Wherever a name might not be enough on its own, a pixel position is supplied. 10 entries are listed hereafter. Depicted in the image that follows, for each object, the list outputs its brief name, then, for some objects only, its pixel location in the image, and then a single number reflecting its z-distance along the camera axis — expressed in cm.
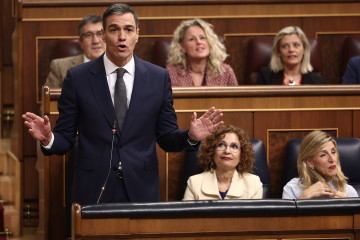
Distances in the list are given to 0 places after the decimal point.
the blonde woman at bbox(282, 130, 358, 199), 1625
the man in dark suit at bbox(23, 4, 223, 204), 1550
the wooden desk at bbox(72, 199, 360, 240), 1496
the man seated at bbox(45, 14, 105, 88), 1722
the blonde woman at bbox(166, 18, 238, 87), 1728
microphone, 1551
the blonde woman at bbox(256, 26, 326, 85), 1744
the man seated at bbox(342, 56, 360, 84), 1746
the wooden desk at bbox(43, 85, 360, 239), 1652
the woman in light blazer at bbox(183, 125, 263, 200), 1627
